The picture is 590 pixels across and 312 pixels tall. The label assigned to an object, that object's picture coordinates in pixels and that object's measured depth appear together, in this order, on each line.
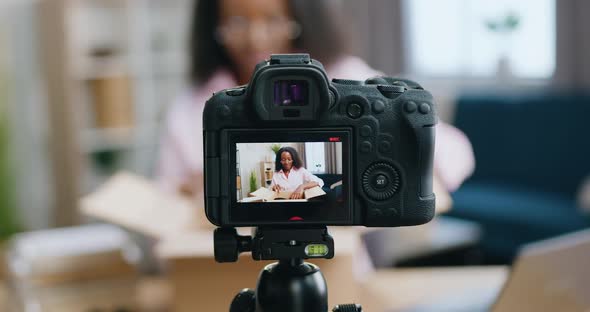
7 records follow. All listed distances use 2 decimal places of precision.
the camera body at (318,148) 0.75
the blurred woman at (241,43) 1.68
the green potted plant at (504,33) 4.02
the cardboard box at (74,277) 1.40
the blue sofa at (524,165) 3.39
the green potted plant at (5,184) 3.49
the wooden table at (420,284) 1.23
